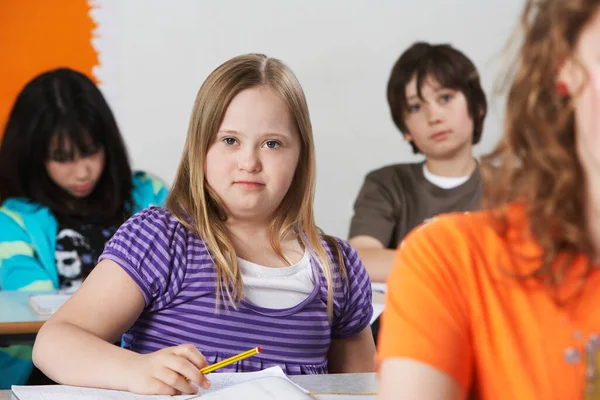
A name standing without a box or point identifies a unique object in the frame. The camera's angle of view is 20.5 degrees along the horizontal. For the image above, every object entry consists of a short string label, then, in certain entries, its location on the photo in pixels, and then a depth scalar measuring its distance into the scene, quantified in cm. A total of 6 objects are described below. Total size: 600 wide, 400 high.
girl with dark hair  261
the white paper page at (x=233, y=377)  170
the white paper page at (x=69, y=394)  165
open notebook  165
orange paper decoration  345
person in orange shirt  133
